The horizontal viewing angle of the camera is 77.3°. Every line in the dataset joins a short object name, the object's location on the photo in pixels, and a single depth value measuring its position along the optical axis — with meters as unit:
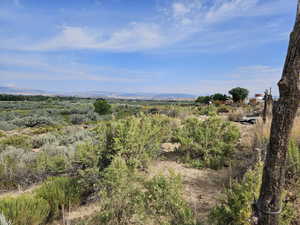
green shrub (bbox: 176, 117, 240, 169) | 4.89
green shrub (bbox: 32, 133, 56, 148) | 8.01
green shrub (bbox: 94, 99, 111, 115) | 21.69
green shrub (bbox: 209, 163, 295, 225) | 1.95
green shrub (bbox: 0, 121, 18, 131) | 13.52
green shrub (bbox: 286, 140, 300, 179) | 3.13
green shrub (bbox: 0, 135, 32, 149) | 7.25
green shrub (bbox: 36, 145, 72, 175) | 4.56
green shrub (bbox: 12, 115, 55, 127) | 15.51
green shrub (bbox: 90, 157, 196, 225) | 2.21
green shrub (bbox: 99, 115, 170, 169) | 4.05
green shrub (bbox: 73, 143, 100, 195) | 3.55
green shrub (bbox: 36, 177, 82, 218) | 3.11
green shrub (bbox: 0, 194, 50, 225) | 2.63
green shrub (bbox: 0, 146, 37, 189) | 4.45
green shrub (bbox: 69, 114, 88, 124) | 17.64
